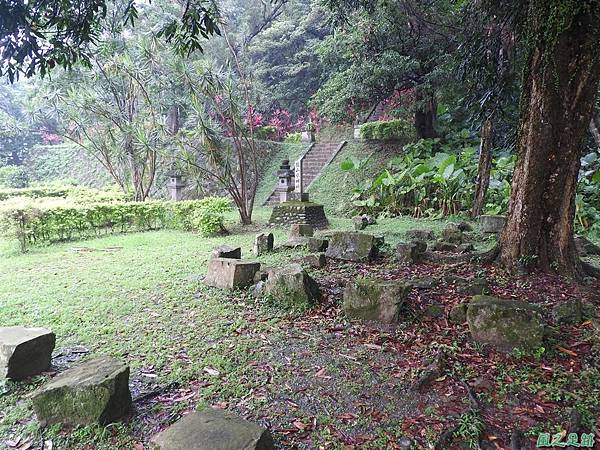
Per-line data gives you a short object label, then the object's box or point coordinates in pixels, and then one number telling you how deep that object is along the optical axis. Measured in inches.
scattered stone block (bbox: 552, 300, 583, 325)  118.6
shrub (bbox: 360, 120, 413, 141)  545.6
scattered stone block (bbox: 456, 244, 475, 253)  201.0
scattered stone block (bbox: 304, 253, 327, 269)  195.2
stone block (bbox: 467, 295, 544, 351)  108.1
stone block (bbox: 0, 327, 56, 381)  103.5
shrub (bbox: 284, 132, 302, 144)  700.0
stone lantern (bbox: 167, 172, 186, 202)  466.0
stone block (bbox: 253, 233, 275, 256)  245.4
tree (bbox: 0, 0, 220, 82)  114.7
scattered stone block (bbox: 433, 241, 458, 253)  208.1
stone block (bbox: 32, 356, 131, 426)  85.0
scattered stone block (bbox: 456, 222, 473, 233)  287.8
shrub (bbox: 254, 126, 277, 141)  690.2
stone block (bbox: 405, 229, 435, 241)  256.4
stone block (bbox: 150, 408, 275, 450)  70.8
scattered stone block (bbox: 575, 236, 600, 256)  206.4
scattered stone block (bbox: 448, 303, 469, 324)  124.4
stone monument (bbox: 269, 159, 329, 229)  383.2
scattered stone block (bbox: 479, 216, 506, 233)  270.4
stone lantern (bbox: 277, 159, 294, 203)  425.8
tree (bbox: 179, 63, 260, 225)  369.7
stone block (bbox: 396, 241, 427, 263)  189.2
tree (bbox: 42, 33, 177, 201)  427.5
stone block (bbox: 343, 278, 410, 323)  130.1
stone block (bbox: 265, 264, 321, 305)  149.6
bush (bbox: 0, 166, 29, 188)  774.5
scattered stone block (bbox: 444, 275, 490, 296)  140.6
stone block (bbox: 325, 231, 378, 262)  201.2
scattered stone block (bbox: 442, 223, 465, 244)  240.9
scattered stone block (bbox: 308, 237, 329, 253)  231.6
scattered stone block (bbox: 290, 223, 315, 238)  286.5
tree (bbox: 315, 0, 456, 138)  387.9
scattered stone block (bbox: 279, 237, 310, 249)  249.6
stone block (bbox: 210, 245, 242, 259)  201.4
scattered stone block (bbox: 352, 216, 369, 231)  339.6
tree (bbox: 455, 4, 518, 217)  216.5
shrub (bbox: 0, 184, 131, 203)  505.9
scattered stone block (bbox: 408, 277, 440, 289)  147.4
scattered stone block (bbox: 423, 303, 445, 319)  130.6
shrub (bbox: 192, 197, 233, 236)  347.3
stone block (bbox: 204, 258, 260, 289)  174.4
